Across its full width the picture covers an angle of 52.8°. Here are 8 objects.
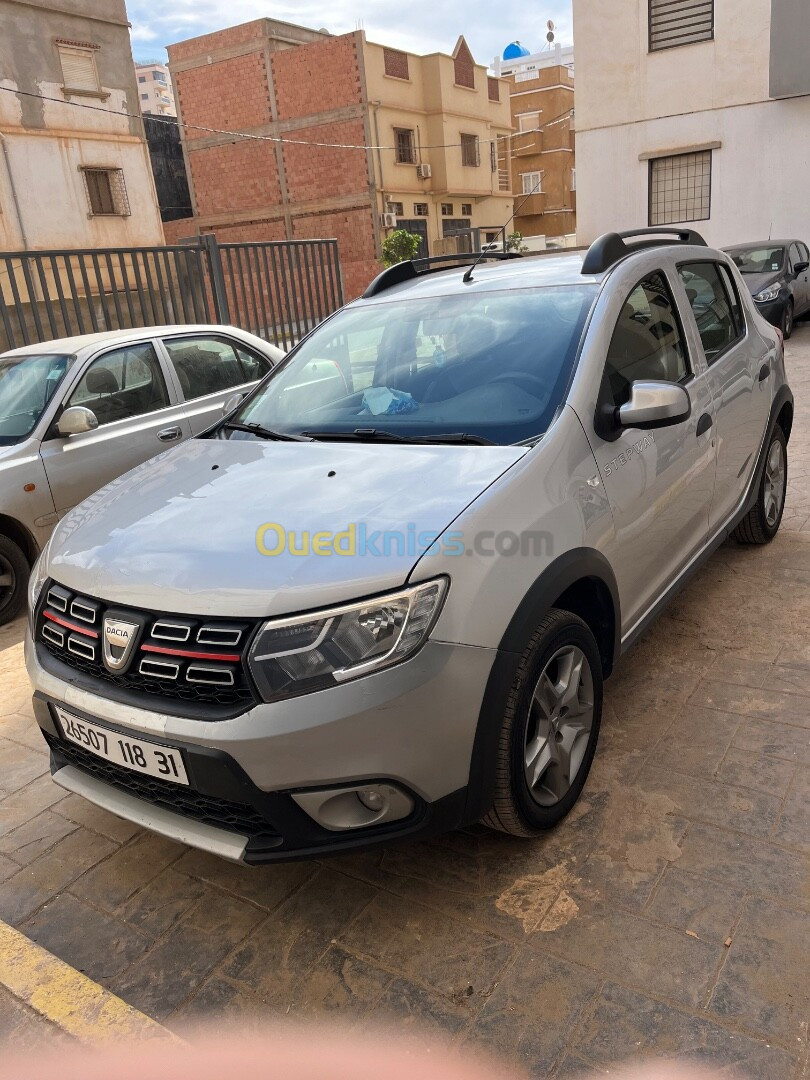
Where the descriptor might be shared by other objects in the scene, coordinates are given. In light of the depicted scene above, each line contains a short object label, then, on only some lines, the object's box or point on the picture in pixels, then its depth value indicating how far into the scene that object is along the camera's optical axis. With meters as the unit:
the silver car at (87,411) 4.78
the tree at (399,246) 30.21
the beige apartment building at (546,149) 45.31
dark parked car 11.46
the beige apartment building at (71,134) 22.86
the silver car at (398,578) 1.97
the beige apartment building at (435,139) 32.53
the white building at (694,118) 16.73
